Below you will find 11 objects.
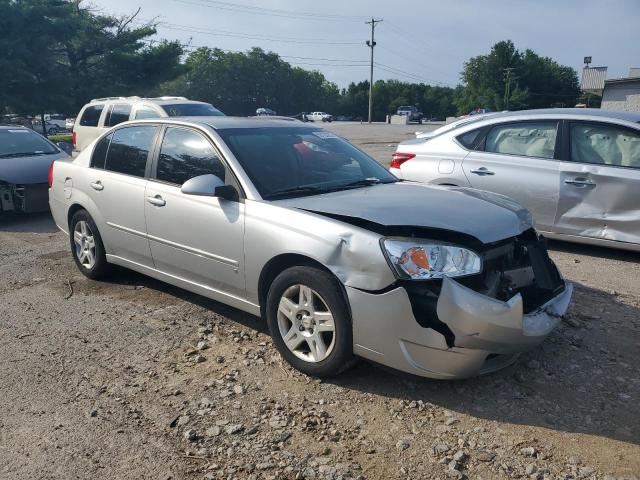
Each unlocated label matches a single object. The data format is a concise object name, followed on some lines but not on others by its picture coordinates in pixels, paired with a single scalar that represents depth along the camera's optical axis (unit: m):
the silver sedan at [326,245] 3.31
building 35.50
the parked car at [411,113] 72.25
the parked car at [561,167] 6.04
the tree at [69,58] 24.97
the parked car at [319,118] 77.34
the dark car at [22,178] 8.69
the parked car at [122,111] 11.59
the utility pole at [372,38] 74.24
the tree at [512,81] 89.38
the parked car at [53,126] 43.91
